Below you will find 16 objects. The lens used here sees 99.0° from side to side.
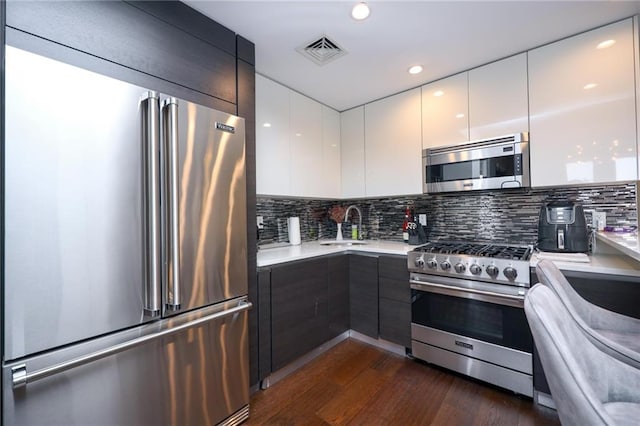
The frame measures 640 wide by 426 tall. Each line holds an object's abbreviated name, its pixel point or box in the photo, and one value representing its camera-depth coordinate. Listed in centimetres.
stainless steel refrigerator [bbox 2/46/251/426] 93
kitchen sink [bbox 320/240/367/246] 278
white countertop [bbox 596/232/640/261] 113
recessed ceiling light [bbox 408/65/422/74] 216
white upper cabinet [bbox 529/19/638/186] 164
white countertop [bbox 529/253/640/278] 143
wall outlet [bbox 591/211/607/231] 190
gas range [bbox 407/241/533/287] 172
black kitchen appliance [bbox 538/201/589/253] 181
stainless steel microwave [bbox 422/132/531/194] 196
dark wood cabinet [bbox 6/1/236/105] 104
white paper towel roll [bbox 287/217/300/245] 277
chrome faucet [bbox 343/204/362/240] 315
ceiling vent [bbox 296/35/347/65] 183
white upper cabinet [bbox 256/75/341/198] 221
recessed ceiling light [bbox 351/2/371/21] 149
